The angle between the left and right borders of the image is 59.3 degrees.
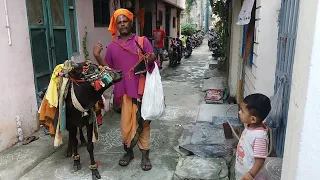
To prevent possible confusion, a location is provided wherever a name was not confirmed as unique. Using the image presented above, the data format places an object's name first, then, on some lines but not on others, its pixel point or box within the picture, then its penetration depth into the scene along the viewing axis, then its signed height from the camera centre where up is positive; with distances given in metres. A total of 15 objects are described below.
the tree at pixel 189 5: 24.11 +2.82
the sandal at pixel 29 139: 3.80 -1.36
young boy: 1.96 -0.70
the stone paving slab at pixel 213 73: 8.79 -1.17
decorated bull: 2.71 -0.58
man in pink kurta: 2.97 -0.29
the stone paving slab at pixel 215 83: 6.99 -1.21
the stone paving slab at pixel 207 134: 3.83 -1.38
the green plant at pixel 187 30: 21.33 +0.54
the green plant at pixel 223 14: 8.30 +0.68
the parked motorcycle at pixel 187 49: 13.95 -0.58
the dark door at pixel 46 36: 4.10 +0.04
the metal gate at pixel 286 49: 2.48 -0.12
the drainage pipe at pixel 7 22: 3.49 +0.21
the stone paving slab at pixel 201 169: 2.95 -1.42
